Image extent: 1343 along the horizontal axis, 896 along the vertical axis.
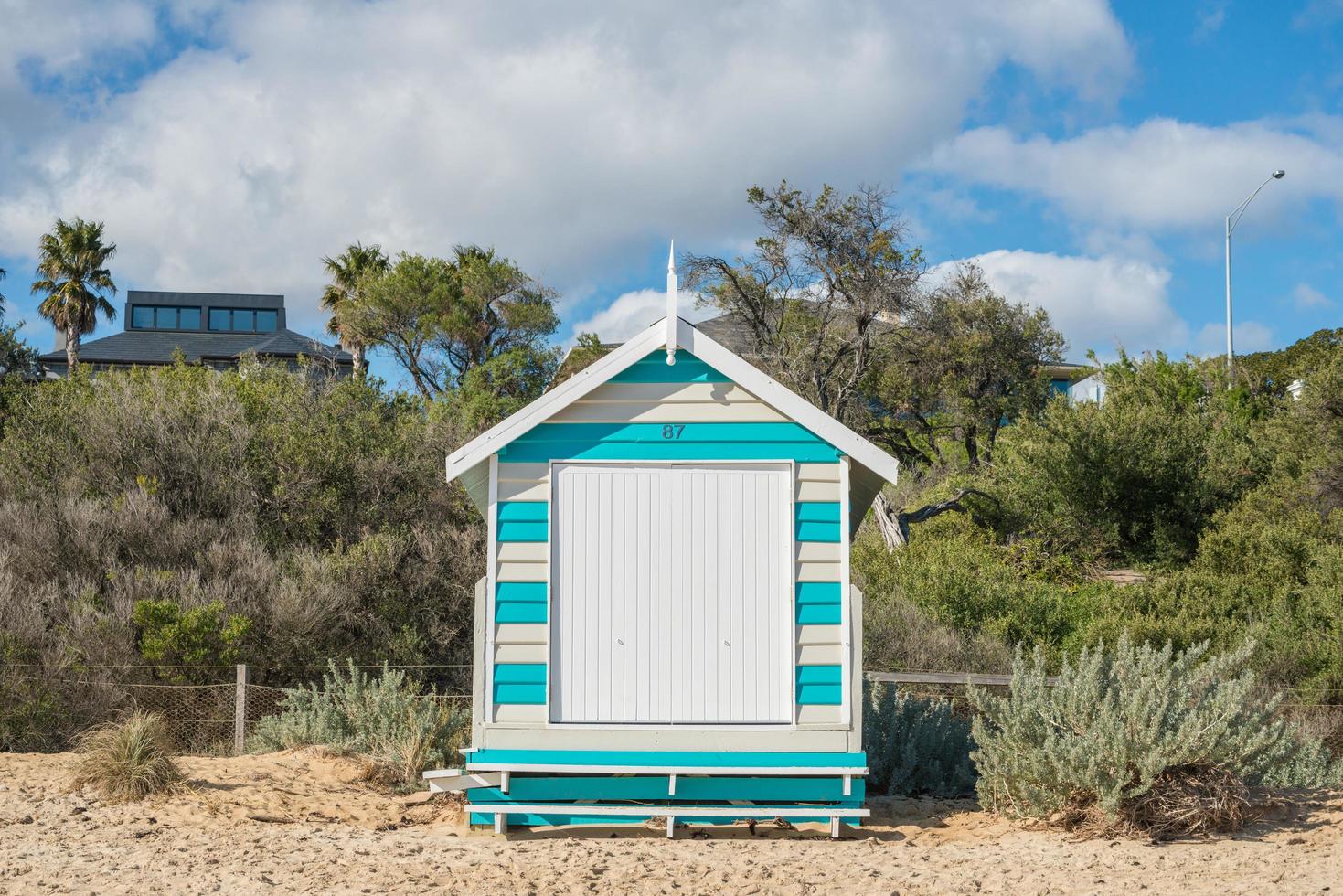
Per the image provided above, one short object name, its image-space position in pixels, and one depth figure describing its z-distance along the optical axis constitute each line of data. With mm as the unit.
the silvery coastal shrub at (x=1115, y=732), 7285
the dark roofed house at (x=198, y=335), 40469
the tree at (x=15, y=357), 24094
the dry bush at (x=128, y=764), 8281
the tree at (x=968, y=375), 30703
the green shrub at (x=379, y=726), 9508
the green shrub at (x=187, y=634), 11805
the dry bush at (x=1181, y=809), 7336
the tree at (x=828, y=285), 23938
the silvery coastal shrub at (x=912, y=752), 9320
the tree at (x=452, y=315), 34062
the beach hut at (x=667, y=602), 7812
